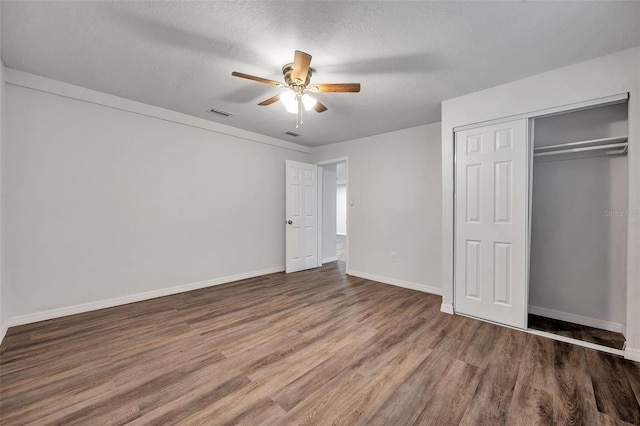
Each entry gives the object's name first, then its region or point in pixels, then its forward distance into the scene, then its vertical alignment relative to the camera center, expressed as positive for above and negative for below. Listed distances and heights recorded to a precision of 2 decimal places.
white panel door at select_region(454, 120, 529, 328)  2.61 -0.10
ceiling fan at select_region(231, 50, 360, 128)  2.01 +1.13
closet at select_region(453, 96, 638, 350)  2.59 -0.09
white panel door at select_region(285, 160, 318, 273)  4.94 -0.11
